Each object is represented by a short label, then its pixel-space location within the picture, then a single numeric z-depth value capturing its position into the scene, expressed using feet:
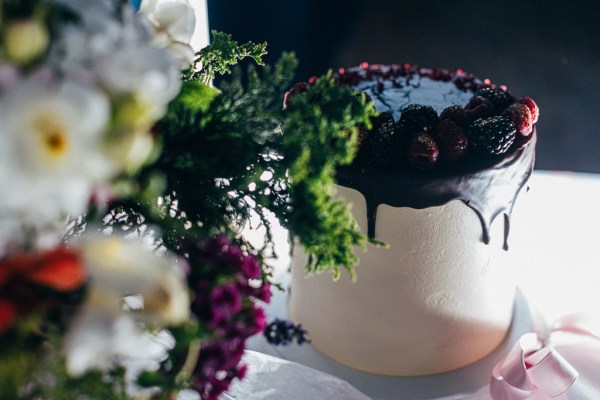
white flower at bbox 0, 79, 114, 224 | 0.90
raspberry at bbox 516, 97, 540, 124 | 3.05
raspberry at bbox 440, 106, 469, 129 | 2.90
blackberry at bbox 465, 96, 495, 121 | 3.01
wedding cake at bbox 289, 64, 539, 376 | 2.78
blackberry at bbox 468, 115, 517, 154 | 2.82
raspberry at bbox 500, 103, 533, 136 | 2.95
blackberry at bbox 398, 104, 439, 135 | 2.79
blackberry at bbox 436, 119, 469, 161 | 2.77
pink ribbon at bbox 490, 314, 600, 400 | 2.99
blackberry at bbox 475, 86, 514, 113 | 3.12
